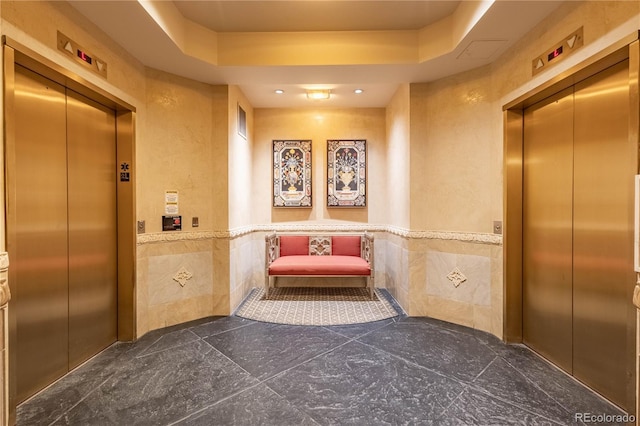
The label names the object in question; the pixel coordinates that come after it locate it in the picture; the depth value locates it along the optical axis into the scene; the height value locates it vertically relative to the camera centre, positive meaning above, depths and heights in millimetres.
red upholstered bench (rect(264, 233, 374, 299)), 4555 -825
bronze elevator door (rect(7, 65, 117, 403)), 2199 -170
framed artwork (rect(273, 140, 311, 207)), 5430 +668
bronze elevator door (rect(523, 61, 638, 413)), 2145 -212
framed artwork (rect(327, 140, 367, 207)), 5406 +699
